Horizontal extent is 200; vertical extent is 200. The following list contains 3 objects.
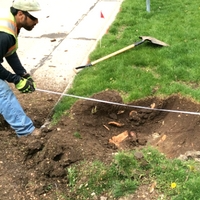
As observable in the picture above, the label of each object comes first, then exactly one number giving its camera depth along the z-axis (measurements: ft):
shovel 20.33
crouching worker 13.20
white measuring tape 15.04
